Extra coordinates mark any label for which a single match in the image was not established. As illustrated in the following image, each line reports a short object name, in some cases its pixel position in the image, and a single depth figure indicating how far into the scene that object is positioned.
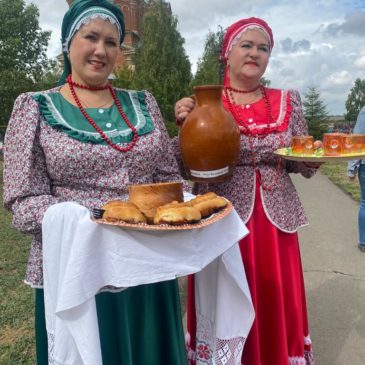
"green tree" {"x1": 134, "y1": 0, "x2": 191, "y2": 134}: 13.57
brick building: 27.15
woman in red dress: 2.14
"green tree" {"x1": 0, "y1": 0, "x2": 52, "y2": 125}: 15.05
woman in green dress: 1.61
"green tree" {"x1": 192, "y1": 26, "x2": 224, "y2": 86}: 13.24
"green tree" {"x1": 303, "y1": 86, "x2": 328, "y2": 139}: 36.55
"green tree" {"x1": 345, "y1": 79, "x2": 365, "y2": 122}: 68.71
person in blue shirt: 4.40
